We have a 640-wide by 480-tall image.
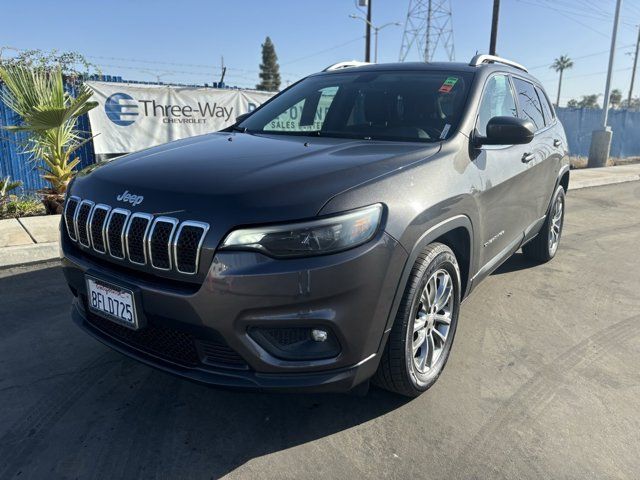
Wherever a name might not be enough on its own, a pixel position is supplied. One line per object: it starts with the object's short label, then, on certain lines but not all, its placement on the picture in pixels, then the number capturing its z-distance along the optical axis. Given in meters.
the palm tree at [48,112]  6.73
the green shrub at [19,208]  7.07
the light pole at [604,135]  16.89
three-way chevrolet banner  9.70
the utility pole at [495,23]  18.58
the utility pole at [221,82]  11.80
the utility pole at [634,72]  48.41
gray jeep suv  2.02
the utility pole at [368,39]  24.50
